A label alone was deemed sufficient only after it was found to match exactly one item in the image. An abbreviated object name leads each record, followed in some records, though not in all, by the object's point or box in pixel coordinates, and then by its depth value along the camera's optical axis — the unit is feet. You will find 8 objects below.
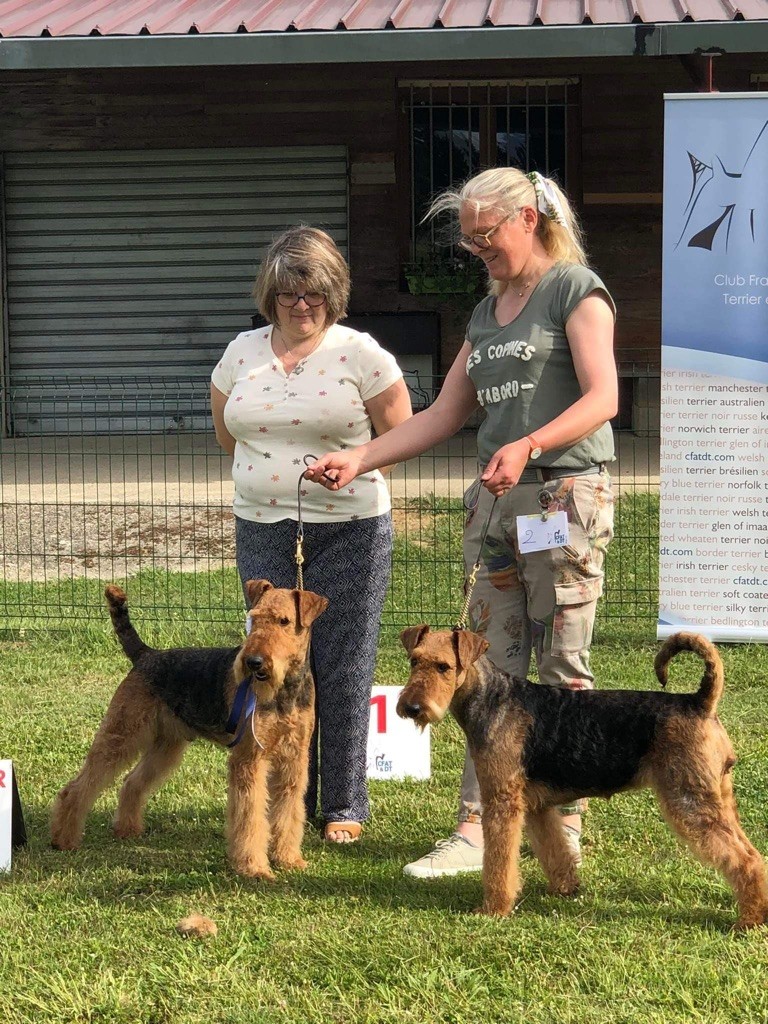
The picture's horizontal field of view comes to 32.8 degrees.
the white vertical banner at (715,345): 20.85
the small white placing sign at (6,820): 13.93
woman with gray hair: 14.39
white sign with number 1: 16.83
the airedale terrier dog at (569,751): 11.73
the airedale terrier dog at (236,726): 13.09
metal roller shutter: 42.45
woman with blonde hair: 12.49
